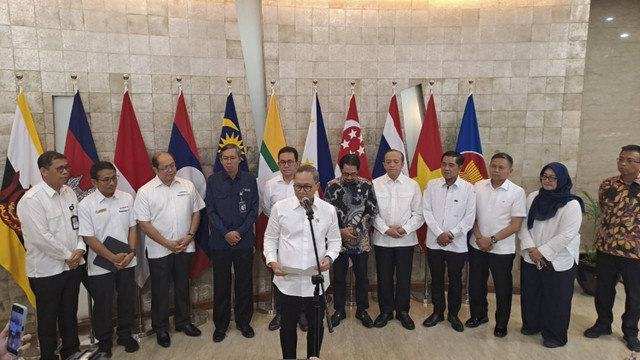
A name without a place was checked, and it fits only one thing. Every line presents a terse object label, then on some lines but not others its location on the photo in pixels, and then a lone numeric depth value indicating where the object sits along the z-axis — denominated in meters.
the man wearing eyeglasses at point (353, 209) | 3.58
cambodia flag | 3.54
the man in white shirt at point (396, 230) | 3.70
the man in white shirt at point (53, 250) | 2.94
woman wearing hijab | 3.24
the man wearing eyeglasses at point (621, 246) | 3.34
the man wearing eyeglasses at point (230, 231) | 3.50
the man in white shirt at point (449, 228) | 3.59
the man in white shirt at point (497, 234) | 3.50
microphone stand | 2.16
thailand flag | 4.44
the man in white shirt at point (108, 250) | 3.15
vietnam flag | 4.37
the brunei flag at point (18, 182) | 3.28
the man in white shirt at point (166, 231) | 3.42
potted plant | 4.54
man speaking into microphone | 2.64
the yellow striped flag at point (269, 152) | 4.12
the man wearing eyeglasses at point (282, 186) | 3.63
